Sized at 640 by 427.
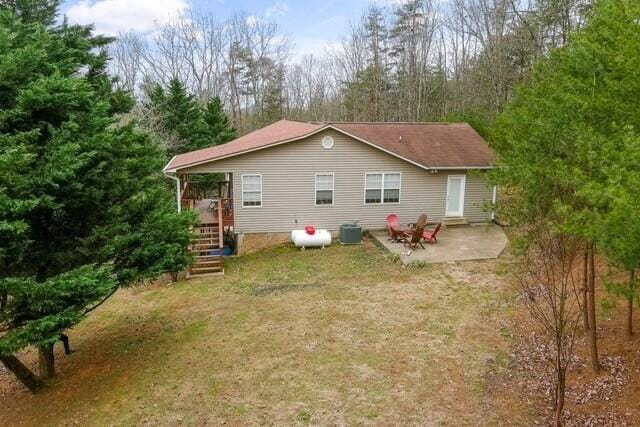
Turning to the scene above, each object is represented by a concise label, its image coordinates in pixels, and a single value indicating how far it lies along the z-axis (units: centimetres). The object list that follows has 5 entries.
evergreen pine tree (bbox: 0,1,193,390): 677
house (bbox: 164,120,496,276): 1594
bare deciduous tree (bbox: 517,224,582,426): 561
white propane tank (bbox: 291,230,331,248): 1584
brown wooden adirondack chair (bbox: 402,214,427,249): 1452
